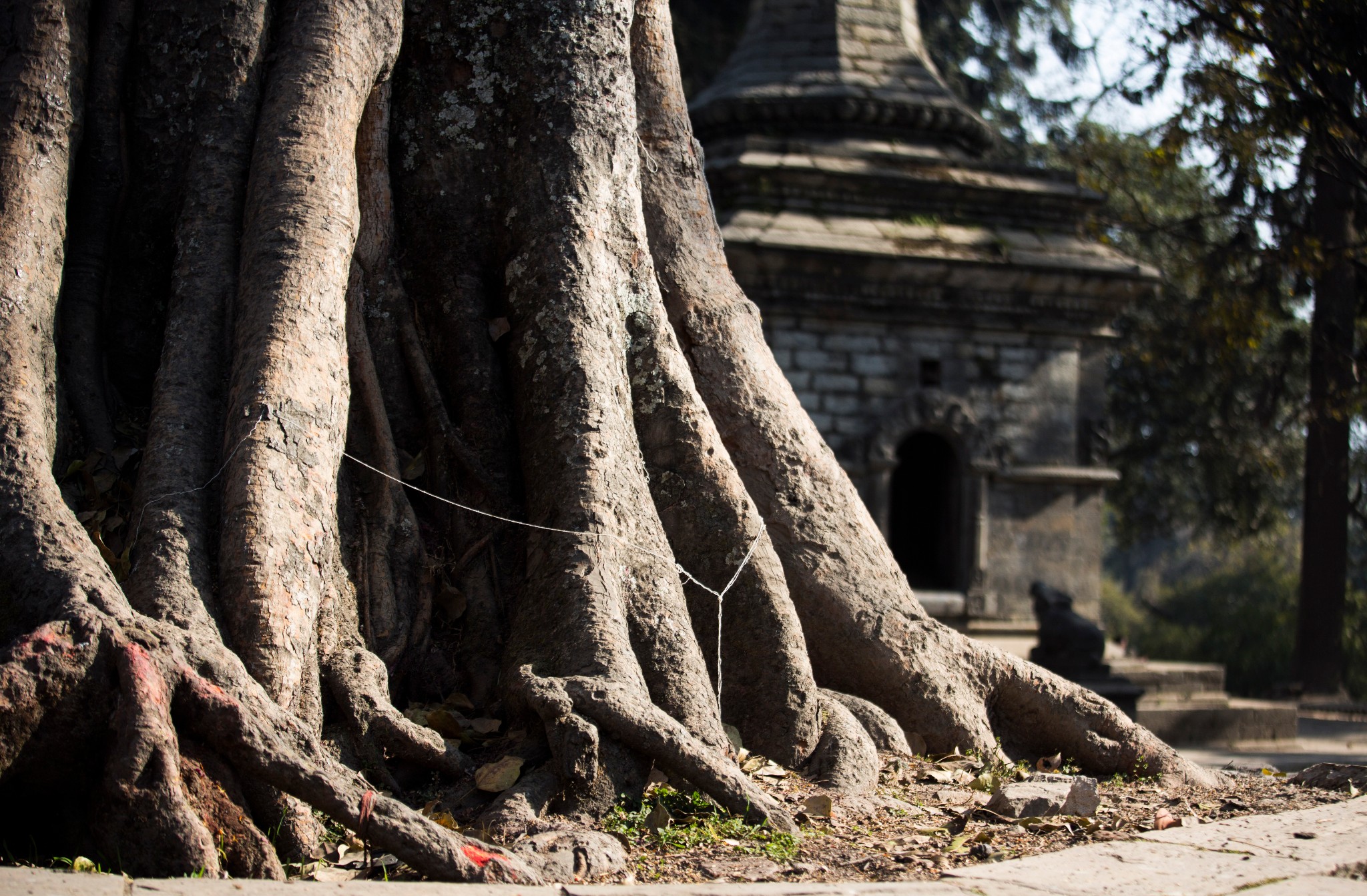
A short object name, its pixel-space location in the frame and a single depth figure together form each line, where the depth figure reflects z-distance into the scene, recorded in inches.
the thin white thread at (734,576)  184.1
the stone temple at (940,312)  482.3
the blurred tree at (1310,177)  376.8
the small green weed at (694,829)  139.9
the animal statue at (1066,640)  411.2
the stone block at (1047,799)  161.9
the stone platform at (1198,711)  412.5
